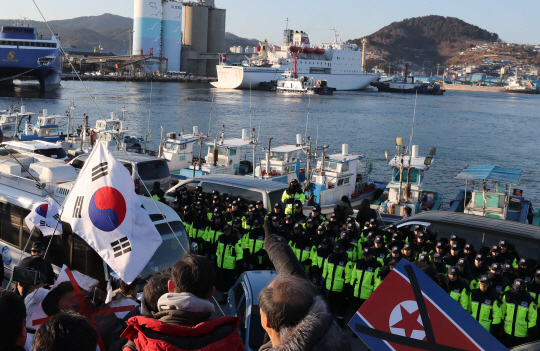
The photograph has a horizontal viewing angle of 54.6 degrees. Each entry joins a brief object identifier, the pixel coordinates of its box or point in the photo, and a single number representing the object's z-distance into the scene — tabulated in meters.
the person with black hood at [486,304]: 5.55
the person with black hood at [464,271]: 5.95
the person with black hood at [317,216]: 8.45
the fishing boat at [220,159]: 15.17
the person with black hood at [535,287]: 5.85
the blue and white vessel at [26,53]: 60.56
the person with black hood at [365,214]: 9.65
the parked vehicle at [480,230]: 7.39
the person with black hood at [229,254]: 7.05
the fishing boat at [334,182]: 13.16
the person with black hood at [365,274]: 6.25
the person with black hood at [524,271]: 6.40
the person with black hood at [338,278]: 6.48
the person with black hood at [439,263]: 6.36
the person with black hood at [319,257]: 6.57
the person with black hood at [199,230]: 7.77
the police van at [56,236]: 5.67
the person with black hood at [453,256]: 6.56
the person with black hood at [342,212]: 9.71
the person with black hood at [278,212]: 8.41
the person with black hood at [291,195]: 9.43
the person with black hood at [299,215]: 8.64
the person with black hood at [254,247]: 7.21
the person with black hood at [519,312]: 5.45
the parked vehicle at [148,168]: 11.45
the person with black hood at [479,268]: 6.22
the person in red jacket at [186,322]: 2.34
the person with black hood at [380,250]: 6.76
